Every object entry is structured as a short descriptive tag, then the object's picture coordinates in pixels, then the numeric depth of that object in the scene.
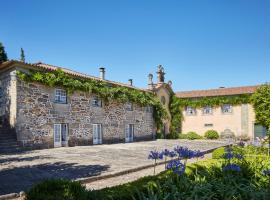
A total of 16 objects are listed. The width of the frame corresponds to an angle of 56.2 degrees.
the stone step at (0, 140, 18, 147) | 14.34
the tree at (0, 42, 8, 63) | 27.24
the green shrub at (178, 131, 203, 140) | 29.38
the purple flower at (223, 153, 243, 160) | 6.28
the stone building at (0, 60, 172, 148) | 15.46
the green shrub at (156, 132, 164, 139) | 28.25
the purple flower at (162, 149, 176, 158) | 5.78
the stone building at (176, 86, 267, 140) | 27.97
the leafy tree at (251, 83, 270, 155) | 25.58
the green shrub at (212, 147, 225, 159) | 11.62
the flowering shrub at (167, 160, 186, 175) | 5.17
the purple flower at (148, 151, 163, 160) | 5.73
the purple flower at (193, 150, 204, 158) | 6.07
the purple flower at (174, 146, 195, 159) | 5.77
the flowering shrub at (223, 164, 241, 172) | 5.57
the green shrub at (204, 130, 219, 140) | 29.31
